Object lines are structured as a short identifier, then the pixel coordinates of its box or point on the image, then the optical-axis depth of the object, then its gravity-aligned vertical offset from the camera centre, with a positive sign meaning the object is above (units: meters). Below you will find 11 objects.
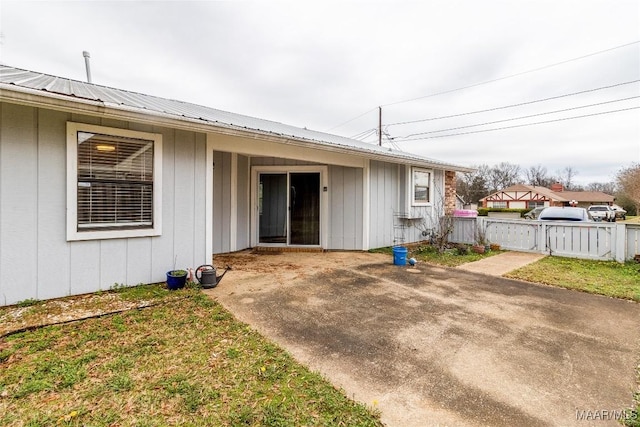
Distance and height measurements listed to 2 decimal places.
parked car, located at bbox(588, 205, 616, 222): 28.67 +0.16
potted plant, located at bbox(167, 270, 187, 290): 4.23 -1.02
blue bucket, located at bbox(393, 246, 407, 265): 6.32 -0.97
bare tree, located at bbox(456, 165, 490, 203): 43.66 +4.39
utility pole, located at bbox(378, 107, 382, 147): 19.59 +6.11
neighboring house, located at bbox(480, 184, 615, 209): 39.63 +2.31
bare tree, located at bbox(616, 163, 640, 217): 28.31 +3.35
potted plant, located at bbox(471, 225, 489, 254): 8.51 -0.73
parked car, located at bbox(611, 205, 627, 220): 33.43 +0.05
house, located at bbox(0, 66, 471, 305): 3.42 +0.42
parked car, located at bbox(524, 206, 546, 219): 19.96 -0.07
